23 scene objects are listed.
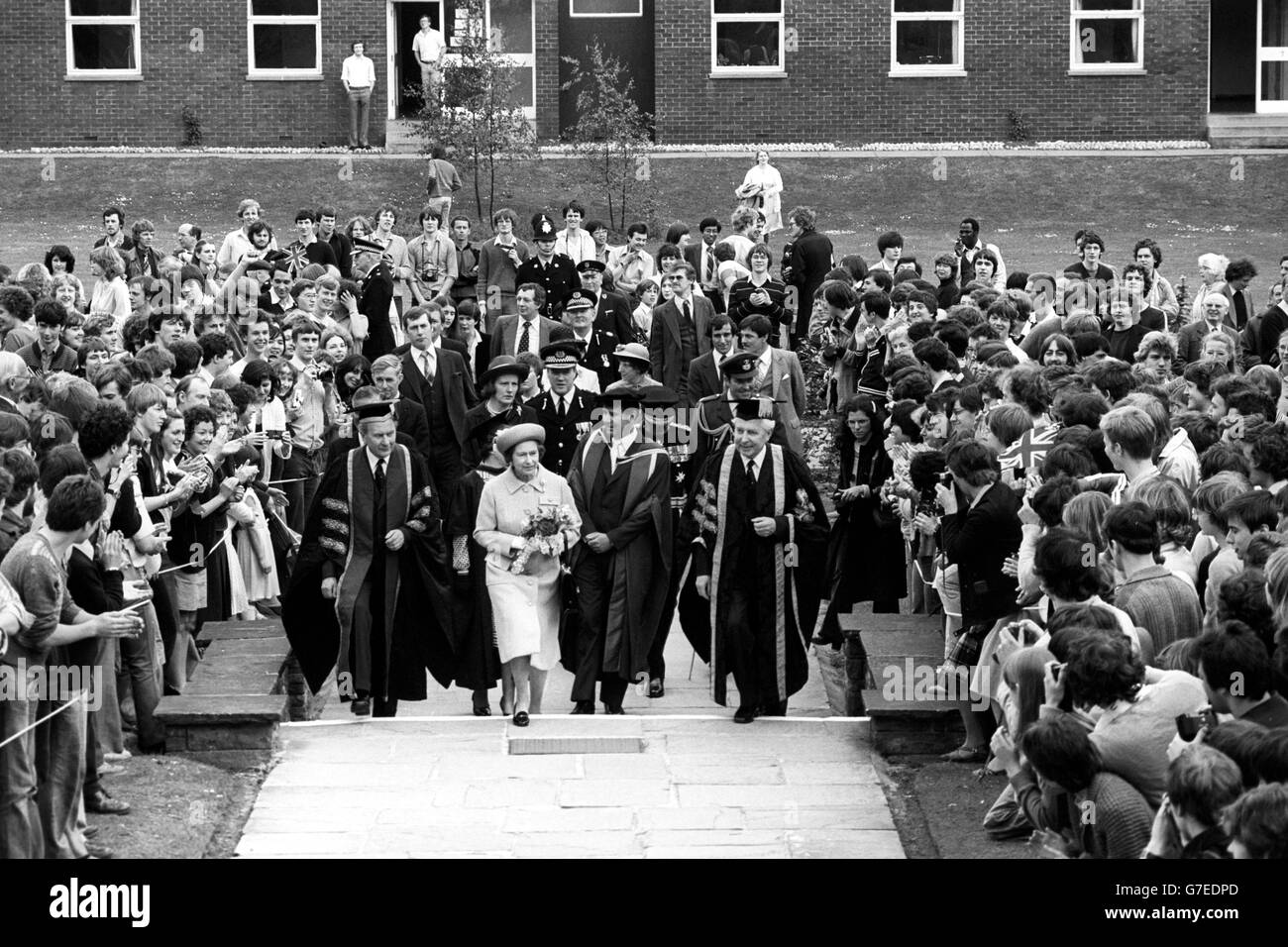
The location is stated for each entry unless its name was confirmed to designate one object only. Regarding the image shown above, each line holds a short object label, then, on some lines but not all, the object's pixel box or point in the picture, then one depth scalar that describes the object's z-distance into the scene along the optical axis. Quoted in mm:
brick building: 31281
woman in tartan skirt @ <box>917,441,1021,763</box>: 10062
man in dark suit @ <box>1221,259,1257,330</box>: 17719
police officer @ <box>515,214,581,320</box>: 19086
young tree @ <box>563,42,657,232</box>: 28422
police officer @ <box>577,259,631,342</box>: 17422
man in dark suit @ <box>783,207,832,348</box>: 20797
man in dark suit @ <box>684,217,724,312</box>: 20562
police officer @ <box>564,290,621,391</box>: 16266
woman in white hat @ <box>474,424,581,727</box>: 11625
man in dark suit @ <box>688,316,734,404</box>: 15867
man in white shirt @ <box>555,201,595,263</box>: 20672
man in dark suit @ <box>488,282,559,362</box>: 16594
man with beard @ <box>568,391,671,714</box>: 11938
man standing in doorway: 29875
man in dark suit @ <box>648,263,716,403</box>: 18031
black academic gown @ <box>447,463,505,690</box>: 12000
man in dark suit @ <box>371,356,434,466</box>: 13336
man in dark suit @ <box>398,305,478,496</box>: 14961
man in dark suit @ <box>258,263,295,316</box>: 17328
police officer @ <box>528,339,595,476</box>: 13719
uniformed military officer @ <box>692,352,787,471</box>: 13438
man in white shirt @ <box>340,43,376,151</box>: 30844
